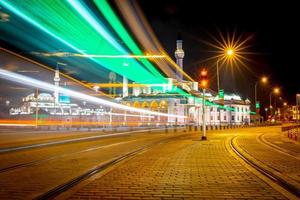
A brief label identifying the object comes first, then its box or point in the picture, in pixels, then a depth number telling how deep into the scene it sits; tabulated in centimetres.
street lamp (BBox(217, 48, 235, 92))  2281
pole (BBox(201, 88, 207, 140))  2084
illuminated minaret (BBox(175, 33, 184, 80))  11057
